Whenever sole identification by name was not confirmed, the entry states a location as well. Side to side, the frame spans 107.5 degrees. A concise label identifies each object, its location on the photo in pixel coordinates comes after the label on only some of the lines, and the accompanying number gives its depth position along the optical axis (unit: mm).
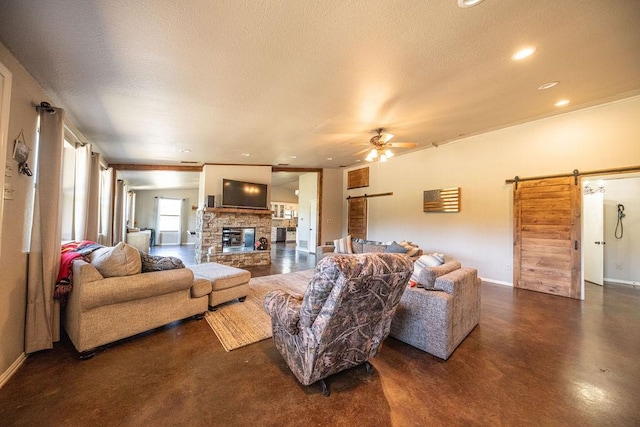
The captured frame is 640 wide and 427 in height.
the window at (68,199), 3490
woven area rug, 2375
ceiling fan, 3959
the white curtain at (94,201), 3922
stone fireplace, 5930
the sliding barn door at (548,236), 3814
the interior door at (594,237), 4512
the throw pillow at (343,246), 5231
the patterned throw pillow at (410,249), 4184
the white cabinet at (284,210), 12056
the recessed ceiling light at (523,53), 2140
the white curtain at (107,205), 5454
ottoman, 3029
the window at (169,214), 10141
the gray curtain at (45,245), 2047
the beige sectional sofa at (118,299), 1990
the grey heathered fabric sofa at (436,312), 2053
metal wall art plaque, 5184
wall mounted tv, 6145
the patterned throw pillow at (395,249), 4266
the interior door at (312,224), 8234
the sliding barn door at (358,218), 7254
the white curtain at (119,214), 6298
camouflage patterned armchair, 1347
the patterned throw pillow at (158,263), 2406
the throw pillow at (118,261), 2139
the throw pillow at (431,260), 2527
